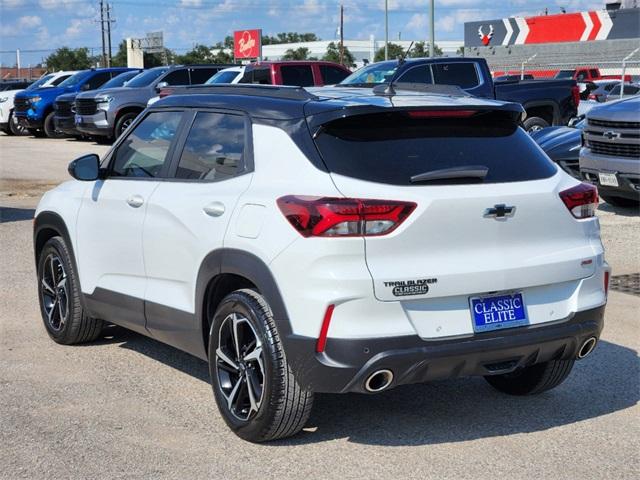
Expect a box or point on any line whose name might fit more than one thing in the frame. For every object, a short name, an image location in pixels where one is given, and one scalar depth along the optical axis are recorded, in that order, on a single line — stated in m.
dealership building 59.53
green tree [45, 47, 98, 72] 90.19
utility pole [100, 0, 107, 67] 87.88
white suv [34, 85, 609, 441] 4.50
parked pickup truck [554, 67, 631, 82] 40.91
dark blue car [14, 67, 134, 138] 29.31
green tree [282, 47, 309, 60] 92.25
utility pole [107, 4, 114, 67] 89.59
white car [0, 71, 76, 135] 31.66
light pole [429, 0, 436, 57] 31.50
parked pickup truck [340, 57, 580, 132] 18.67
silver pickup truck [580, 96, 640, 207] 12.33
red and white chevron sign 62.53
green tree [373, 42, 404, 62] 93.24
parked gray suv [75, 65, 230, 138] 24.27
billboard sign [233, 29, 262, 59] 84.62
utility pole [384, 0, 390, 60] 53.88
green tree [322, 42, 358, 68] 91.91
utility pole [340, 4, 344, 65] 71.62
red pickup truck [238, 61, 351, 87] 21.98
